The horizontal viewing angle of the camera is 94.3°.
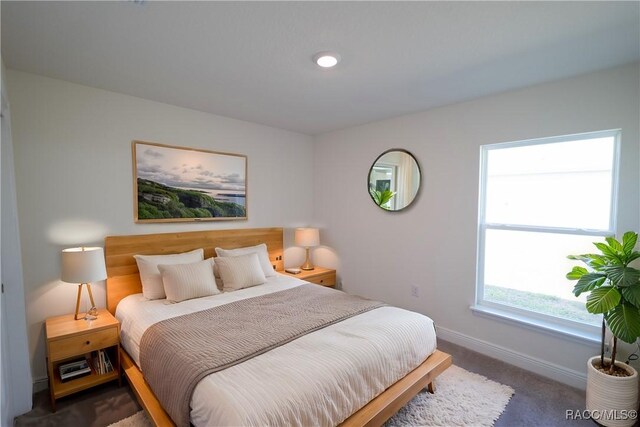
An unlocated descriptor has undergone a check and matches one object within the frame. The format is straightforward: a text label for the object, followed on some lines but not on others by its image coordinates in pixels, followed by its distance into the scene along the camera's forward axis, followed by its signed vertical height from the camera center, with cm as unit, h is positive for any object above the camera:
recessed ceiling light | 197 +98
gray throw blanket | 158 -87
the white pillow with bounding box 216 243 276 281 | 324 -58
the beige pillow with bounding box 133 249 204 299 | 260 -65
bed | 139 -91
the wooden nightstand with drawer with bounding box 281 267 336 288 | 376 -97
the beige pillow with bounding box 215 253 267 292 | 293 -72
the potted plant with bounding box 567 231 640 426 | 178 -68
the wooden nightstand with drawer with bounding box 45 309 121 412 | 206 -104
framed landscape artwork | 288 +17
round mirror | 333 +26
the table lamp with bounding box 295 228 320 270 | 393 -48
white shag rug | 194 -144
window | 234 -13
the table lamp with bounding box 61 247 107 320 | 220 -50
